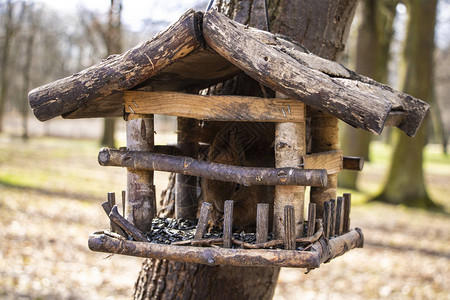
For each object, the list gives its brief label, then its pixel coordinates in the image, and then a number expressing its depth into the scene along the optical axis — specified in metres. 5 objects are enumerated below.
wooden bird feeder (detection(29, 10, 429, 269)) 2.40
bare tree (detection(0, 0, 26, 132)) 20.61
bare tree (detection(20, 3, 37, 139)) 22.78
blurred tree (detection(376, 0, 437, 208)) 11.91
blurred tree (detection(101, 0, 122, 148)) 5.18
